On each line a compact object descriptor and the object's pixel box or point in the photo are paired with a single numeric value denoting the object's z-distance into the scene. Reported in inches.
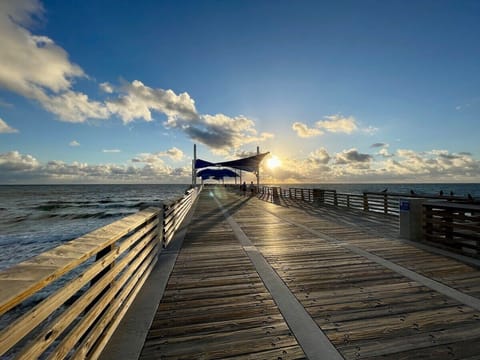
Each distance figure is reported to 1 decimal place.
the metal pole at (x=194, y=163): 1079.6
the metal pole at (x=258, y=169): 951.8
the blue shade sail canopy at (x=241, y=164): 904.0
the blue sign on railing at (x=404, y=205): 246.4
